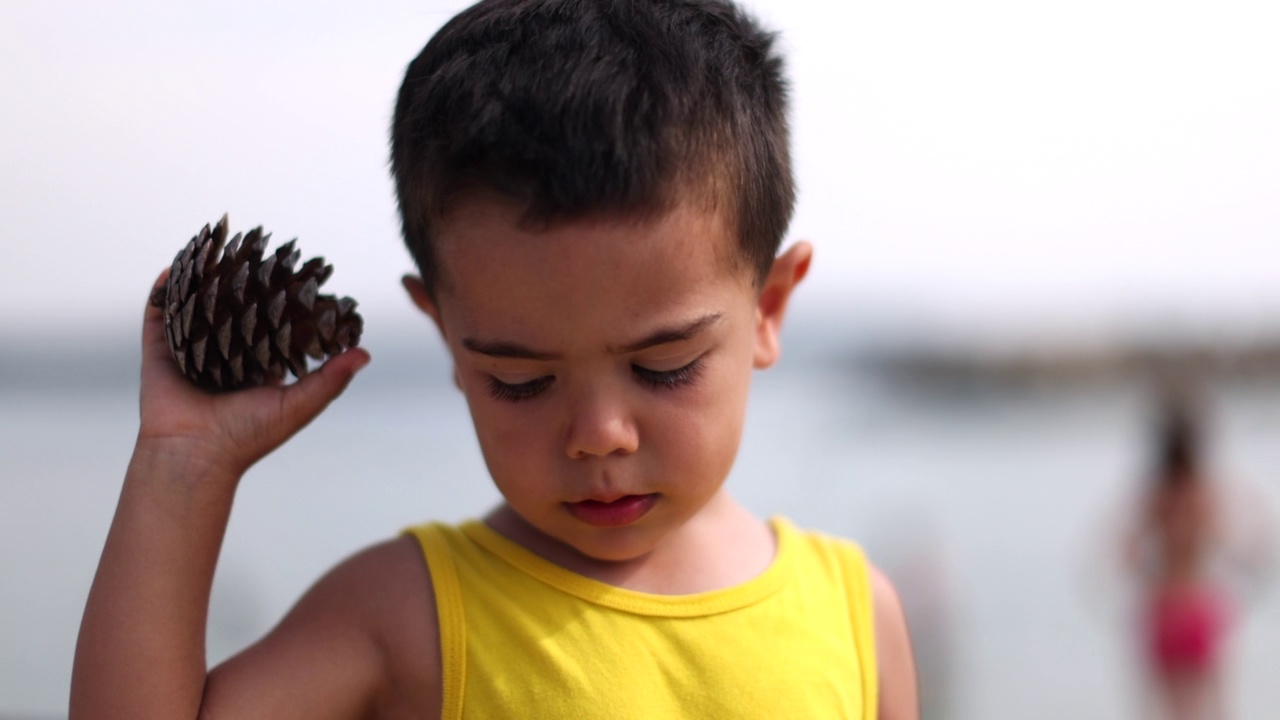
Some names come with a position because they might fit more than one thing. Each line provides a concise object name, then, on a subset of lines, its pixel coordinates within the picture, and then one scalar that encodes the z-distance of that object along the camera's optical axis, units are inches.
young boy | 35.1
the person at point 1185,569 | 157.2
